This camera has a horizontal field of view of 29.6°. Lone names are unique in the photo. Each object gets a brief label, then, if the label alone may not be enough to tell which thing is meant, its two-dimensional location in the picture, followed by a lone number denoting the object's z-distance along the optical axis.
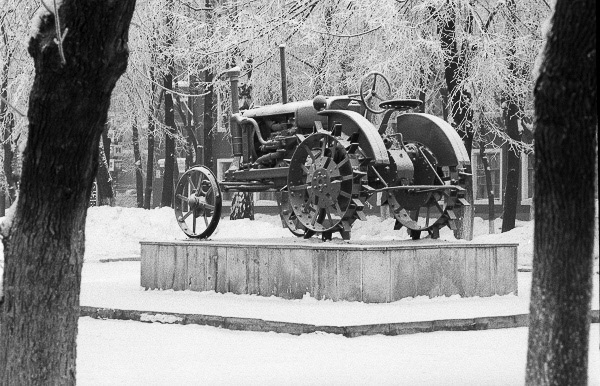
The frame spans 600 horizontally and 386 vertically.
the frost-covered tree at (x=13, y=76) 21.75
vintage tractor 13.69
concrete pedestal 12.90
